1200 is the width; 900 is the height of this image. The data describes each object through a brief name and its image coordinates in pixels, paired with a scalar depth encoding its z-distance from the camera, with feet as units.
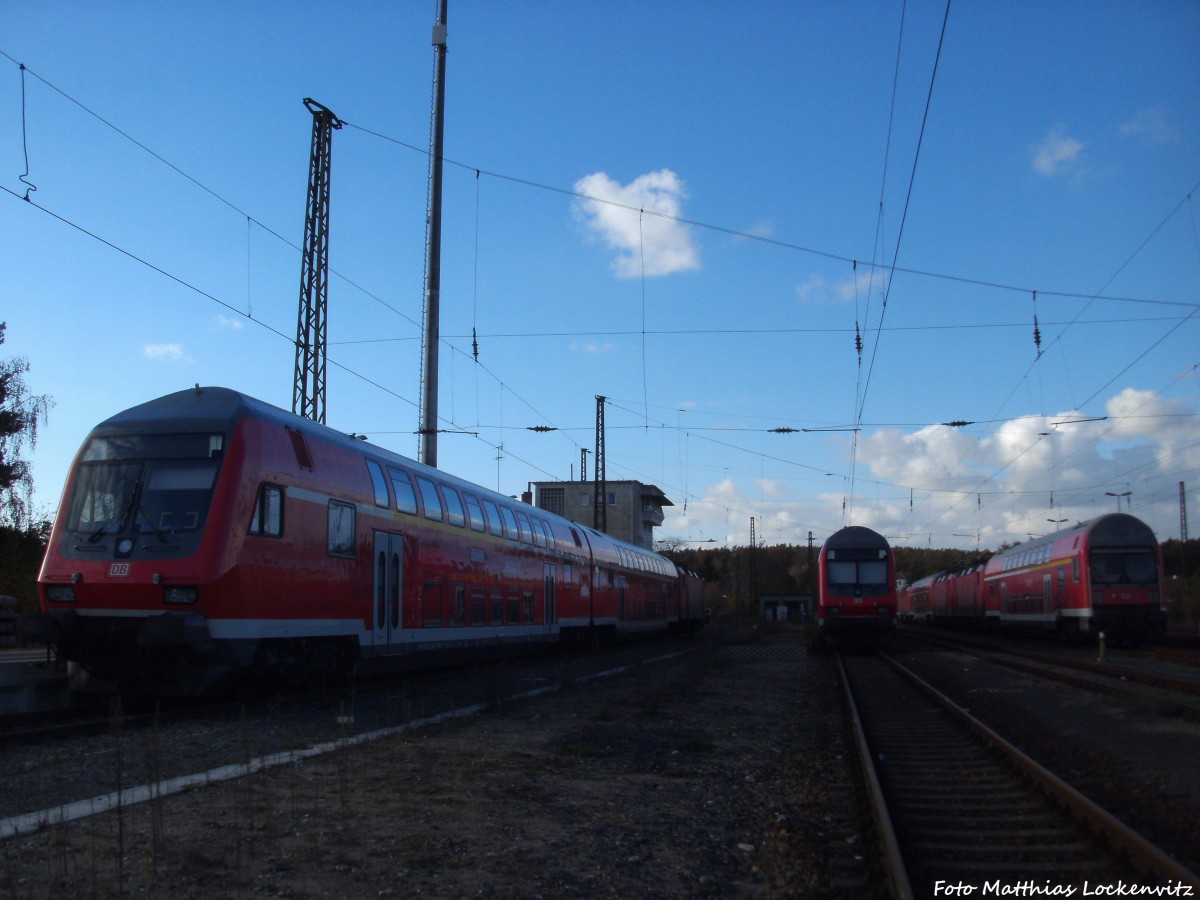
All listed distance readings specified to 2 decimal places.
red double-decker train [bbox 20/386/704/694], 35.88
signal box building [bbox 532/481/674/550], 254.06
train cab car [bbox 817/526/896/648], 90.38
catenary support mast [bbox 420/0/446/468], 75.25
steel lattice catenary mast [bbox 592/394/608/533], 136.56
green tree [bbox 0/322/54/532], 102.12
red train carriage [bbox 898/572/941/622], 225.56
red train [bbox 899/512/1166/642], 90.53
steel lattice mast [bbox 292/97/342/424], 60.39
